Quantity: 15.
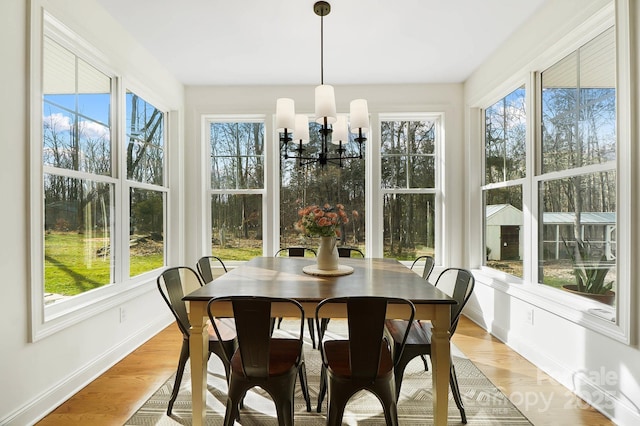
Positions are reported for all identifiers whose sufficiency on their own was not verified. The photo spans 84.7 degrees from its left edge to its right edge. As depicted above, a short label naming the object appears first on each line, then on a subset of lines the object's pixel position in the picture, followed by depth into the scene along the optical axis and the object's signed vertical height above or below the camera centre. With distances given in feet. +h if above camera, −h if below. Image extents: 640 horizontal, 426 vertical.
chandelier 7.91 +2.34
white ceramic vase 8.25 -0.98
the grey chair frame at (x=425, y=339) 6.52 -2.47
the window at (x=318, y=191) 14.39 +0.96
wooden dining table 5.83 -1.41
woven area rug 6.76 -3.97
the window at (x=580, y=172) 7.42 +0.96
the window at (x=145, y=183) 11.02 +1.06
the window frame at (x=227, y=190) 14.23 +1.27
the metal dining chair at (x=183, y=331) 6.69 -2.43
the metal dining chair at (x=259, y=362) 5.17 -2.41
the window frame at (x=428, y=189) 14.08 +1.18
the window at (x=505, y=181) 10.78 +1.10
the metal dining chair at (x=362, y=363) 5.12 -2.33
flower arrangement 7.70 -0.15
